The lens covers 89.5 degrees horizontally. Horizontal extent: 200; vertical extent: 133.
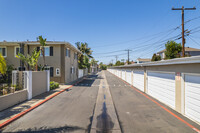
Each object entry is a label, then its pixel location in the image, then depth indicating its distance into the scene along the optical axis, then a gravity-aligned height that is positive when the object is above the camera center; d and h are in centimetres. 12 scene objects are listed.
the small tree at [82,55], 3097 +426
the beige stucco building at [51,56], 1616 +182
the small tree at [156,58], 3582 +317
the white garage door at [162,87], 726 -168
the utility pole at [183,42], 1277 +306
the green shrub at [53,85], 1252 -235
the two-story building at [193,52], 3710 +547
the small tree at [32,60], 1128 +82
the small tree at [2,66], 902 +12
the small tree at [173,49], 2001 +354
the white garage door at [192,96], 530 -165
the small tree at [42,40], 1237 +334
